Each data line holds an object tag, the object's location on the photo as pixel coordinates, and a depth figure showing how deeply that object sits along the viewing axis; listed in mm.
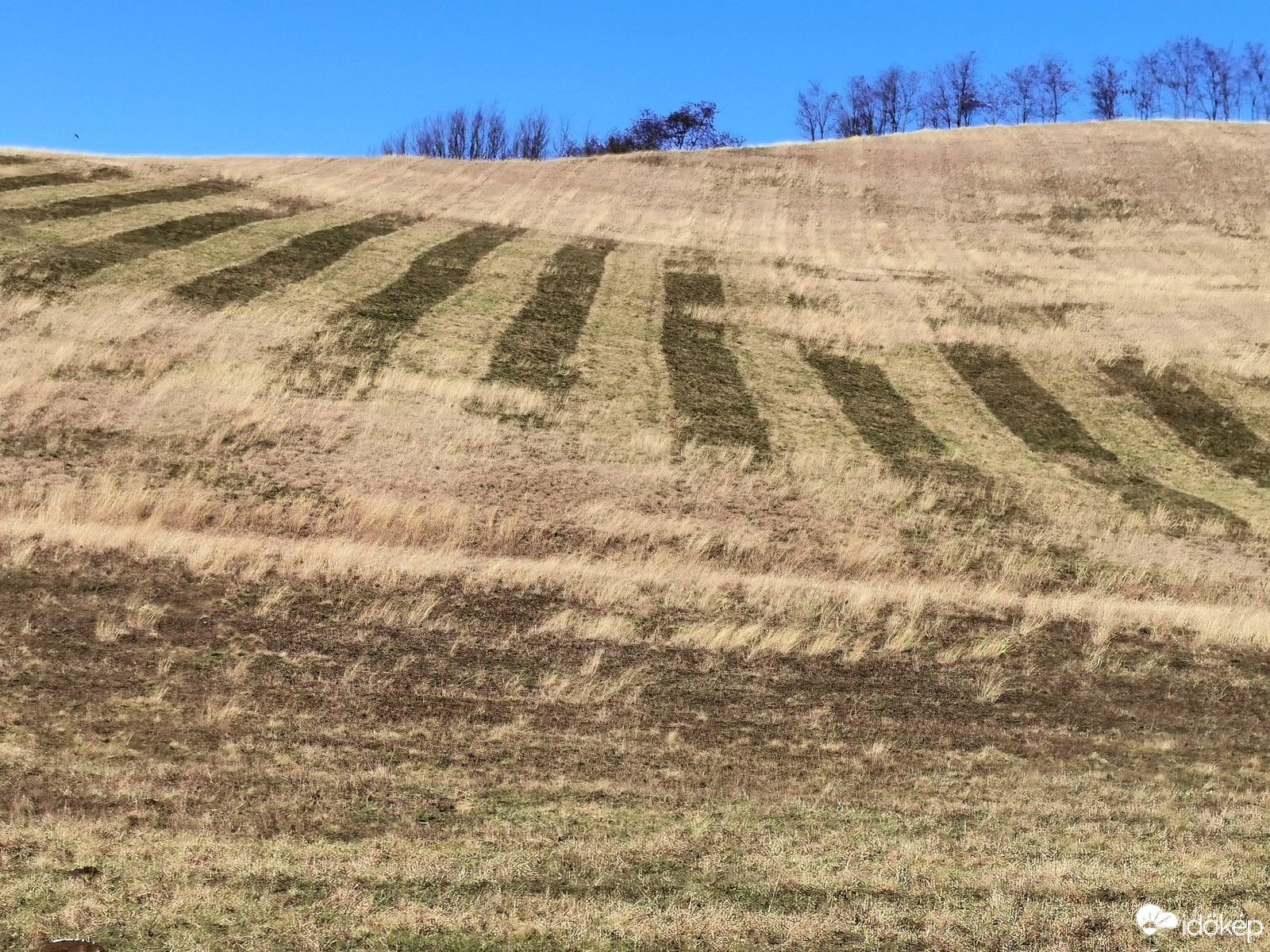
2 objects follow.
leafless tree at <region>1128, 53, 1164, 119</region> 130625
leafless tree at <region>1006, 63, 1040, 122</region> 133875
